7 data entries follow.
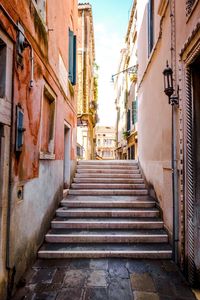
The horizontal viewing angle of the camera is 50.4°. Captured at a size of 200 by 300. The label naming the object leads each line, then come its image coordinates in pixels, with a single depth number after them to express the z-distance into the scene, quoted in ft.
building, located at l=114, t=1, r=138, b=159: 39.84
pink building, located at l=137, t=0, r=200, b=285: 10.25
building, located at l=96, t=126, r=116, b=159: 150.10
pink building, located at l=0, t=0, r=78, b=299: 8.49
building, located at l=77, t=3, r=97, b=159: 47.85
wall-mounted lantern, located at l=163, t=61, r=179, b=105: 12.23
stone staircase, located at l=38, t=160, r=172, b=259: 12.85
